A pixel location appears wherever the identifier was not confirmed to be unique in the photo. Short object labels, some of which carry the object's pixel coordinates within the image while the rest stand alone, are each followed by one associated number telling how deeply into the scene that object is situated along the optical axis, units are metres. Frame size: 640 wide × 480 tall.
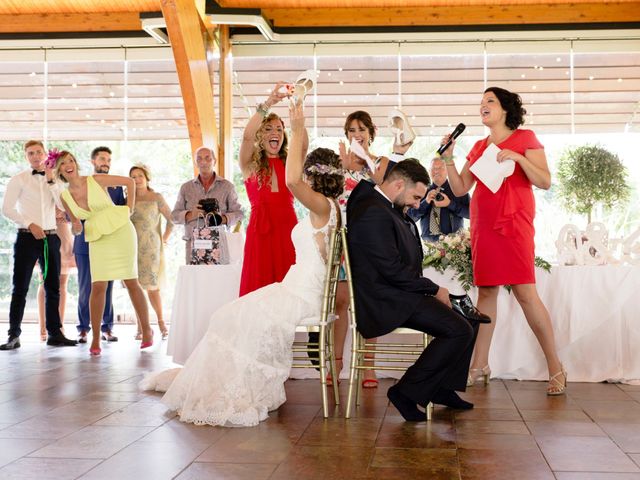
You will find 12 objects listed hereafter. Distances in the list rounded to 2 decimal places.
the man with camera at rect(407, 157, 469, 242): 5.95
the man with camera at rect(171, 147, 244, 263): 6.64
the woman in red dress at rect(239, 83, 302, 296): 4.76
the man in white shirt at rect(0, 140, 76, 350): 7.07
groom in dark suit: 3.72
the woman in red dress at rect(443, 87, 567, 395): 4.64
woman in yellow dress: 6.56
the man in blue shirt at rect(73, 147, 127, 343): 7.58
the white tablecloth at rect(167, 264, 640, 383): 5.05
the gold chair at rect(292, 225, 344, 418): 3.90
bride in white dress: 3.86
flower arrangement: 5.11
